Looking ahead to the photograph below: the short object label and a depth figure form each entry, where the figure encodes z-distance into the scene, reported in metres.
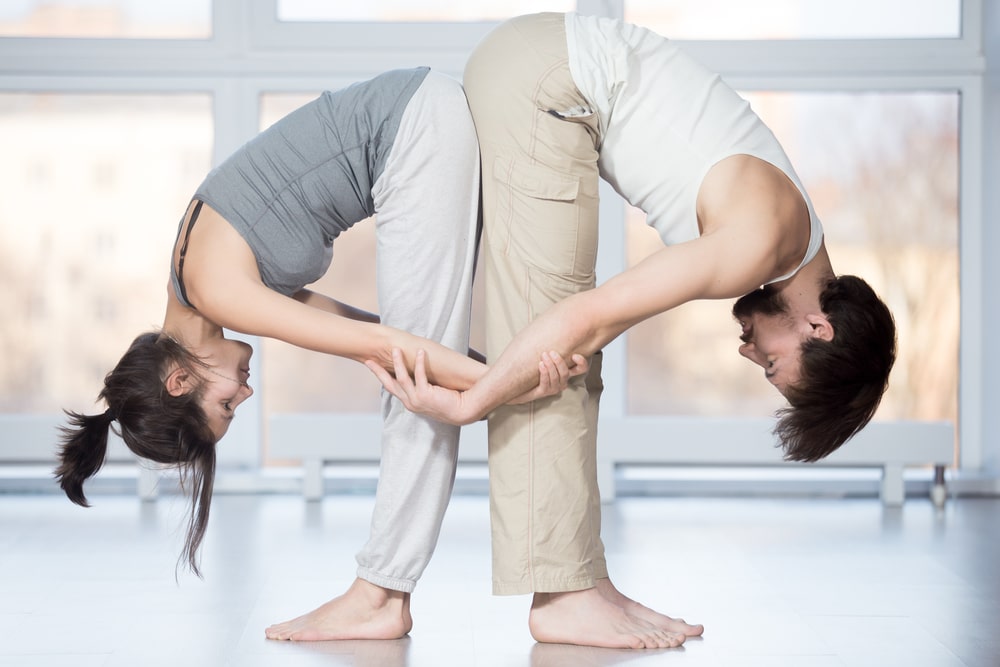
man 3.25
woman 3.31
